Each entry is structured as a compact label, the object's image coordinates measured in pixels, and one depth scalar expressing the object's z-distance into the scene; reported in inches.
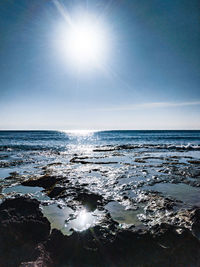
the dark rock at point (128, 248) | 155.4
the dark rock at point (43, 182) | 422.7
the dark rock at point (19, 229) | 163.3
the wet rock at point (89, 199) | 294.2
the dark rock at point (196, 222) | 202.8
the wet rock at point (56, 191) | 349.4
